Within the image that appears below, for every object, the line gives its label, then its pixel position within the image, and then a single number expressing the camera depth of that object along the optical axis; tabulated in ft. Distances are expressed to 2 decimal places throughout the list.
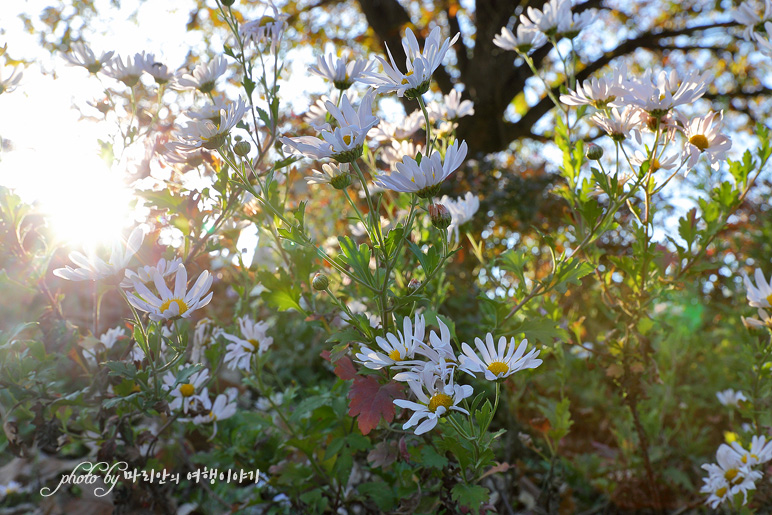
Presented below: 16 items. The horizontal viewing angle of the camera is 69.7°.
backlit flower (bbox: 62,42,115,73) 4.38
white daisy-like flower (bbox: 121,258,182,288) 3.16
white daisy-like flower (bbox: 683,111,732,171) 3.38
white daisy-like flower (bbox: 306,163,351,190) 3.05
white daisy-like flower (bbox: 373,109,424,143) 4.44
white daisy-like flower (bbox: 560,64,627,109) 3.61
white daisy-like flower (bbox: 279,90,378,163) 2.76
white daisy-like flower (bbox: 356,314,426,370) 2.87
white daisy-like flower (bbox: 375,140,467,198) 2.76
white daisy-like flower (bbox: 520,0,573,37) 4.18
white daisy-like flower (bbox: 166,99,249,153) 3.04
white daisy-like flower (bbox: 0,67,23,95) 4.23
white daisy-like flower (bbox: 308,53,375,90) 3.71
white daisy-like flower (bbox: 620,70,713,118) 3.26
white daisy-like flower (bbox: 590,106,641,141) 3.50
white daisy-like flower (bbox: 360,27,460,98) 2.97
